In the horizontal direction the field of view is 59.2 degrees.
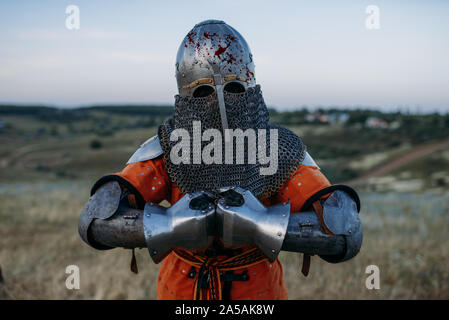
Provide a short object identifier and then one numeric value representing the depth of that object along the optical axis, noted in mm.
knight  2502
